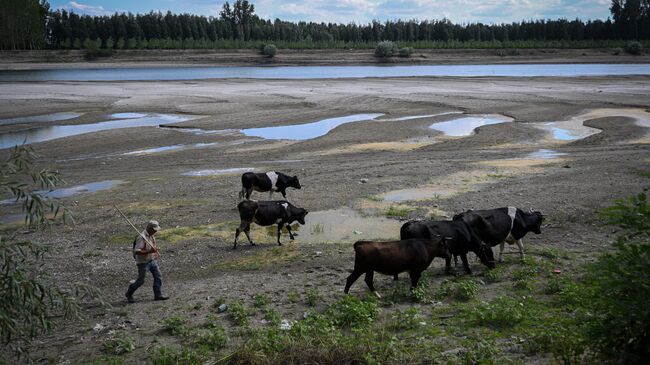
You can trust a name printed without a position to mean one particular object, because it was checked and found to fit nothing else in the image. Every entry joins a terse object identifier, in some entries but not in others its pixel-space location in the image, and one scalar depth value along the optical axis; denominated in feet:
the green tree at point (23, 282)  22.40
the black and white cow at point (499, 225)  44.27
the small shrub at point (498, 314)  32.12
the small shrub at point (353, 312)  32.86
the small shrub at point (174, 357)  28.48
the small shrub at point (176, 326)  32.50
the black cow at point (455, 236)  42.50
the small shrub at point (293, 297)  37.50
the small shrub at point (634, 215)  22.66
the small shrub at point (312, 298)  36.67
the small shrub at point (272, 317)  33.65
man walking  37.70
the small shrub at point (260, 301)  36.74
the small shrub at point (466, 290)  36.65
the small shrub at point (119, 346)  30.73
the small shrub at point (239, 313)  34.04
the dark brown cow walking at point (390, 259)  37.45
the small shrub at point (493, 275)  40.45
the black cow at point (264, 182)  62.23
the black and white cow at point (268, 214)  50.11
